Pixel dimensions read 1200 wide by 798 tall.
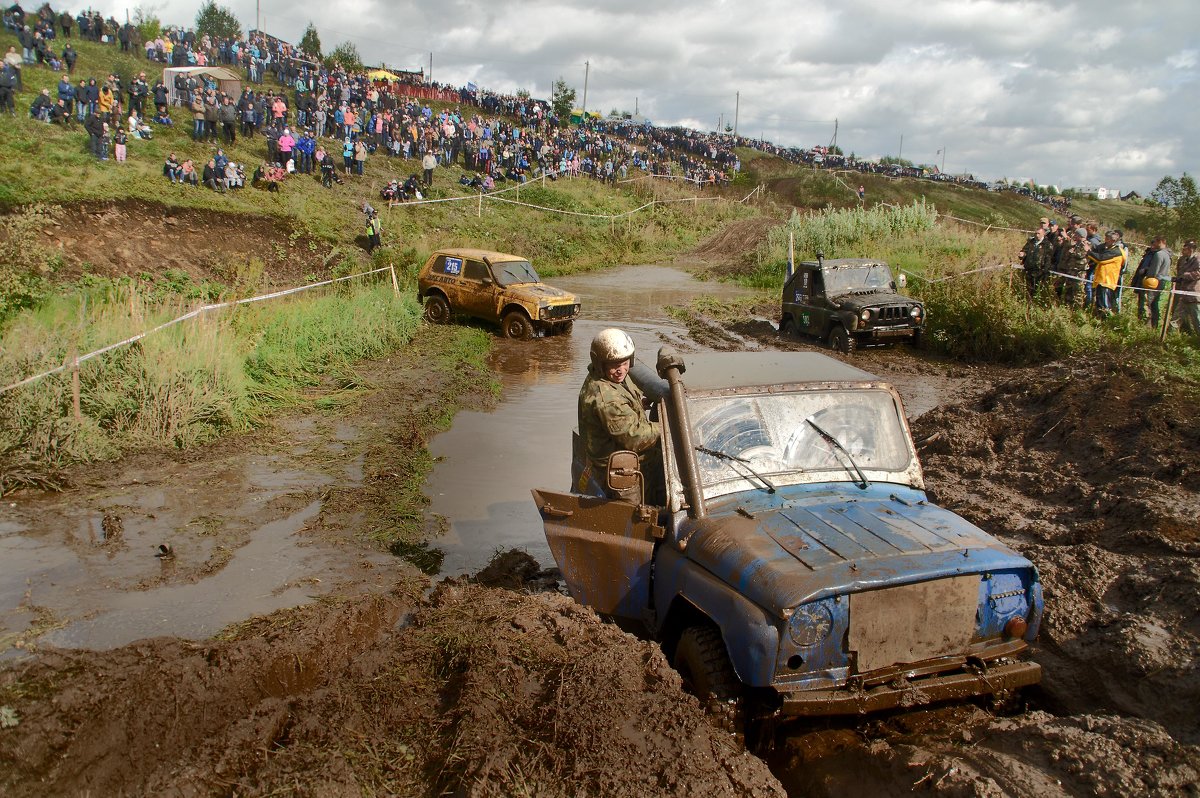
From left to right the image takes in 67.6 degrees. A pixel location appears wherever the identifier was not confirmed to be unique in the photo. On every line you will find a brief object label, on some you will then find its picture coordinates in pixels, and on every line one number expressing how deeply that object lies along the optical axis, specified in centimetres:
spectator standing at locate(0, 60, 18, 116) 2461
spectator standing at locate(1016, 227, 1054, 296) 1667
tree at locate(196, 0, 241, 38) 6800
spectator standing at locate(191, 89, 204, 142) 2753
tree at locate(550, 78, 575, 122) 5931
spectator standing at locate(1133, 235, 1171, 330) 1435
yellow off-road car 1858
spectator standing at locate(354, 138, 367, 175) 3130
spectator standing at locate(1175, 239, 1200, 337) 1325
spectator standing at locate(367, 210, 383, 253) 2533
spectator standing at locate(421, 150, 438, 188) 3325
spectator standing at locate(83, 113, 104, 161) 2384
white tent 3065
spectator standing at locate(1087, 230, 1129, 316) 1510
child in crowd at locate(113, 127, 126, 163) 2458
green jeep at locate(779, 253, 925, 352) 1650
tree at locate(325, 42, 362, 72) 5834
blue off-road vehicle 391
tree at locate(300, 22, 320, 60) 6175
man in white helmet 483
